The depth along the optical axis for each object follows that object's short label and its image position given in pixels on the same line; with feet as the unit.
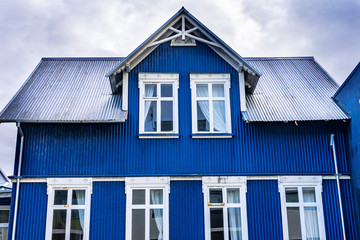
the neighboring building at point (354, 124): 34.19
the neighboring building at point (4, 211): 37.40
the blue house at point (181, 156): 33.65
